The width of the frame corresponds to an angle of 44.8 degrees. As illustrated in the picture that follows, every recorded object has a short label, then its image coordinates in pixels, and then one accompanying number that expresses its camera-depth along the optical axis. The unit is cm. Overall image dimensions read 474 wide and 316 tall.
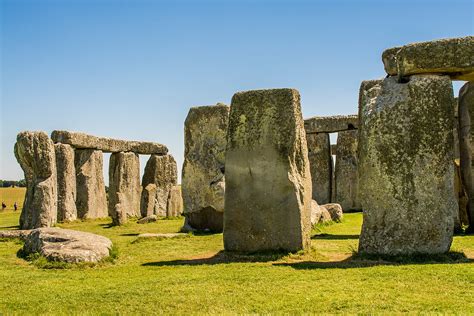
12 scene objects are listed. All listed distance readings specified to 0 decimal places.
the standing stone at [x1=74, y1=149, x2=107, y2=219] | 2250
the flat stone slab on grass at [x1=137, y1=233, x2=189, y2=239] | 1392
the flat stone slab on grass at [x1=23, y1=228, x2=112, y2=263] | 953
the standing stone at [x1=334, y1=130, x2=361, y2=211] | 2440
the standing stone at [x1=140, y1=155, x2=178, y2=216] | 2436
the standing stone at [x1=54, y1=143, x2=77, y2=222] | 2025
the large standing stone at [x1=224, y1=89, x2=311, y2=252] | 991
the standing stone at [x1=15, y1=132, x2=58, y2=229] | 1558
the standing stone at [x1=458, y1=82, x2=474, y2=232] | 1341
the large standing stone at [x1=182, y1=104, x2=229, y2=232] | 1617
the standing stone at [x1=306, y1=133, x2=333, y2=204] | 2519
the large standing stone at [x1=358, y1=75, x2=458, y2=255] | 910
